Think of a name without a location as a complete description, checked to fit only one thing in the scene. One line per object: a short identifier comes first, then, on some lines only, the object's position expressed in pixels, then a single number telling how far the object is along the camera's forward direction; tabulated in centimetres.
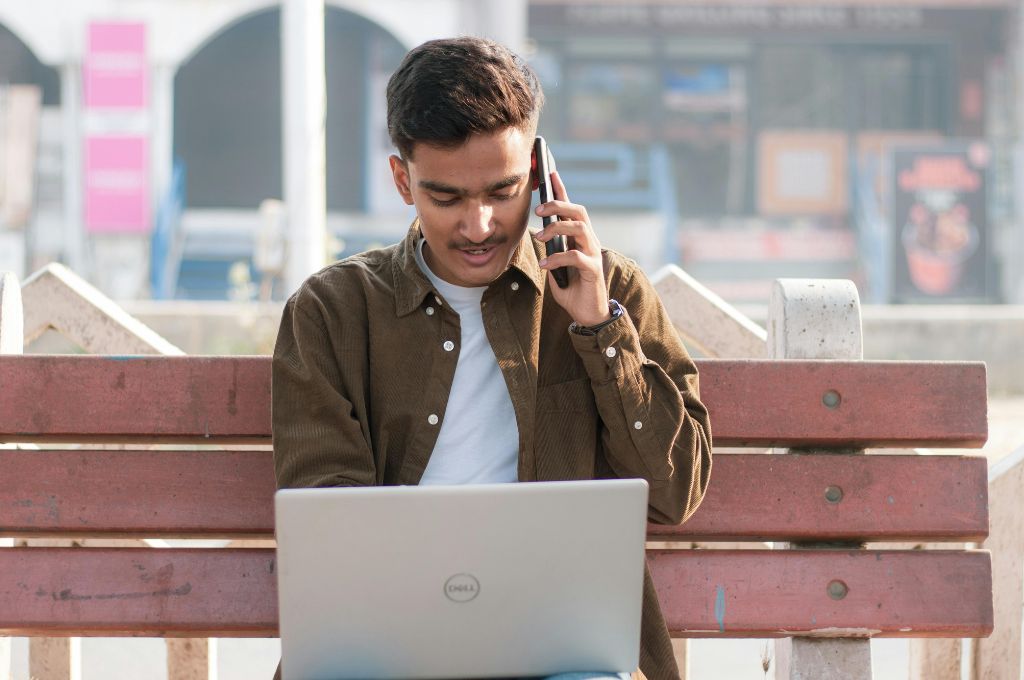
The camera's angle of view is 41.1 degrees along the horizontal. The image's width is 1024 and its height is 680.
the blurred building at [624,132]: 1761
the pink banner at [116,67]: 1734
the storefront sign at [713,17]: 1927
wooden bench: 272
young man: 243
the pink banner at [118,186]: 1753
